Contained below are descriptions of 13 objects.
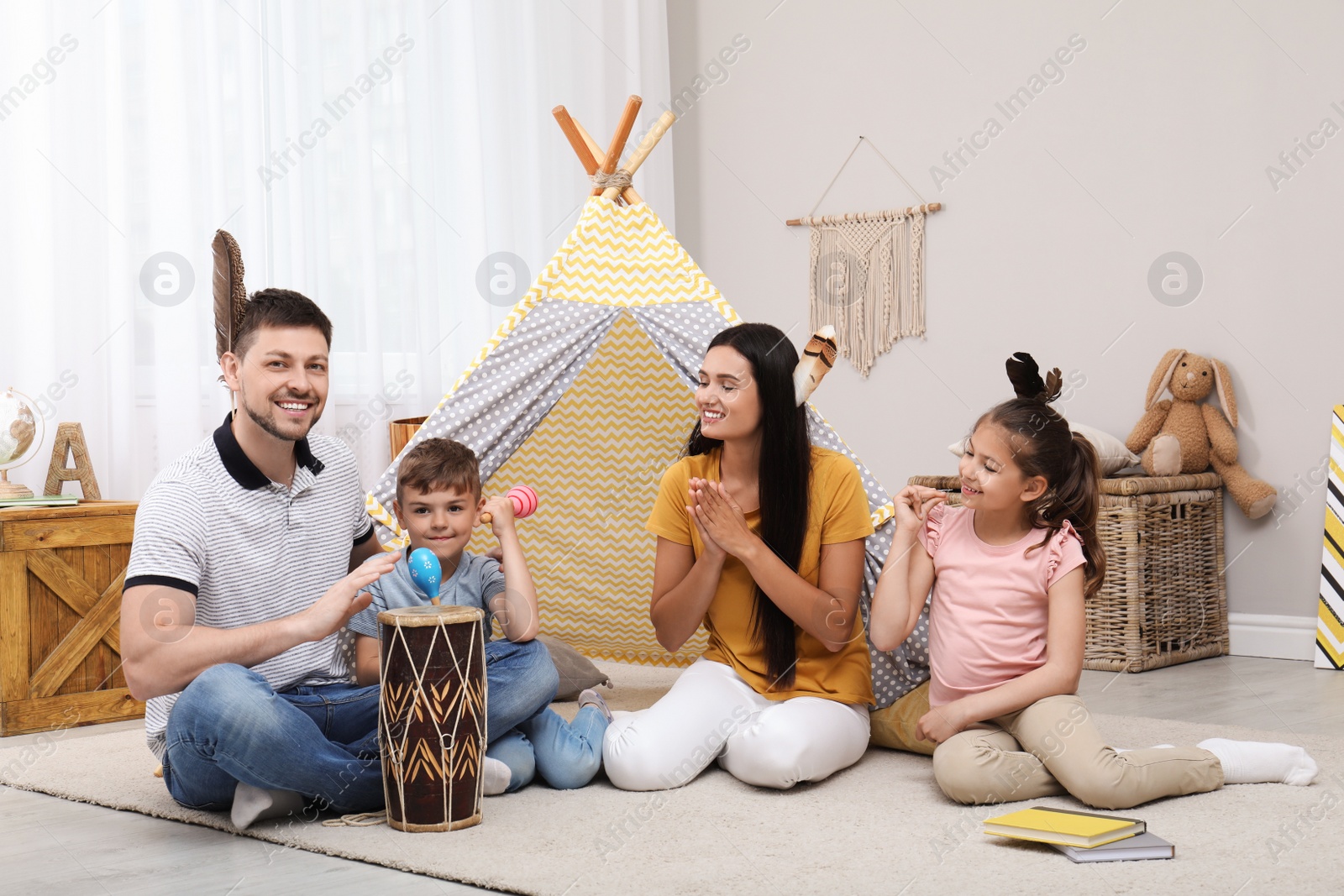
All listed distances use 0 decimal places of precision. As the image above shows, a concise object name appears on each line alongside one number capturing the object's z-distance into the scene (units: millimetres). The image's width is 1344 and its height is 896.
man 1711
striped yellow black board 3197
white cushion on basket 3348
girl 1897
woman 2045
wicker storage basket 3154
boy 1986
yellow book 1652
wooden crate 2572
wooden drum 1762
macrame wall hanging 4020
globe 2713
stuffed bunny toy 3326
